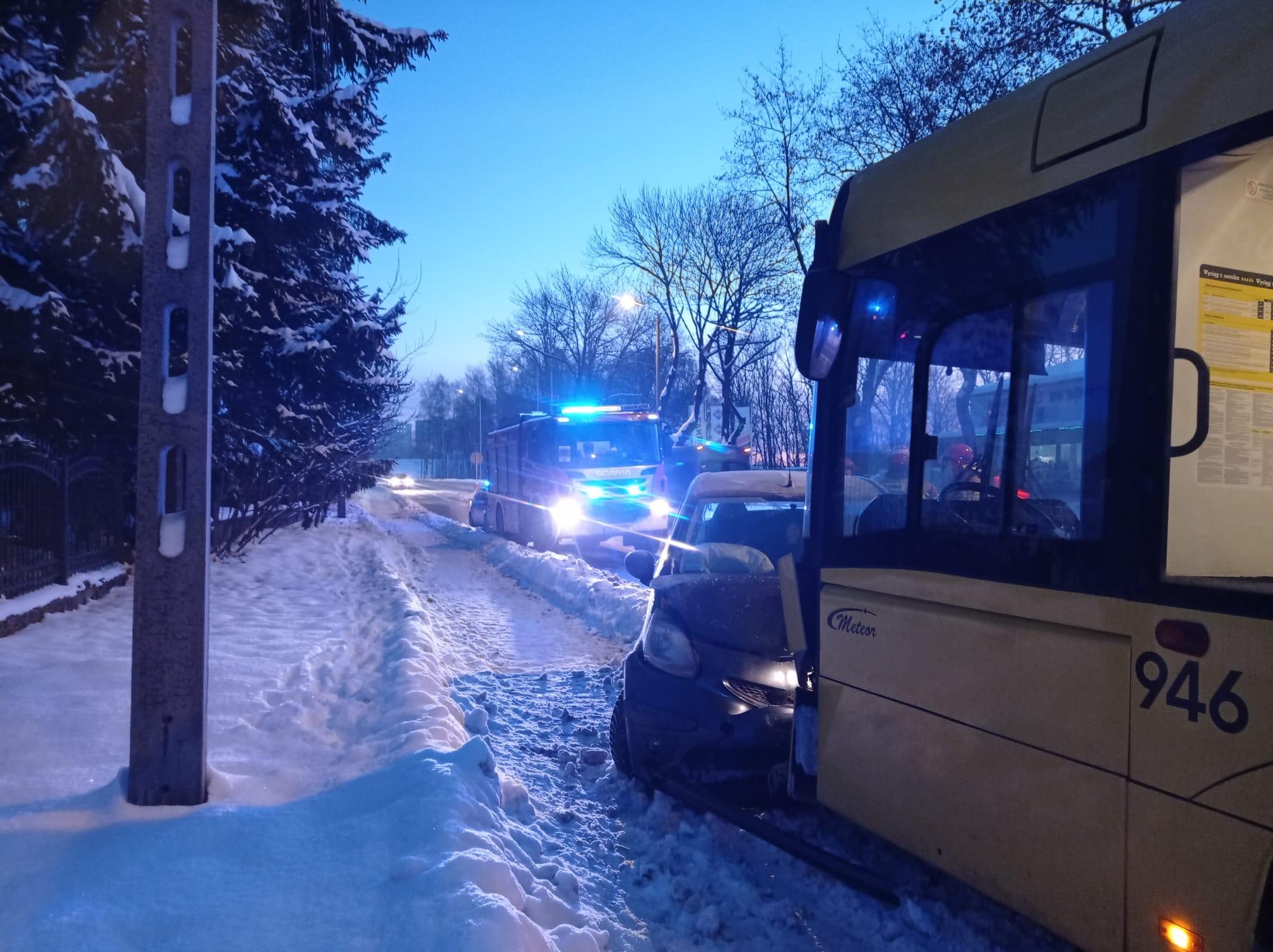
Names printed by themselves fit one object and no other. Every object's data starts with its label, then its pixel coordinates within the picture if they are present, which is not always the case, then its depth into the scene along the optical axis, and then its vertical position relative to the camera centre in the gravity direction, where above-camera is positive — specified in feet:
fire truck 62.08 -1.37
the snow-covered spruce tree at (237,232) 23.80 +7.10
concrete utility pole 11.86 -0.09
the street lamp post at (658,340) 117.39 +16.43
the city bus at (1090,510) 7.15 -0.43
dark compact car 14.15 -3.94
